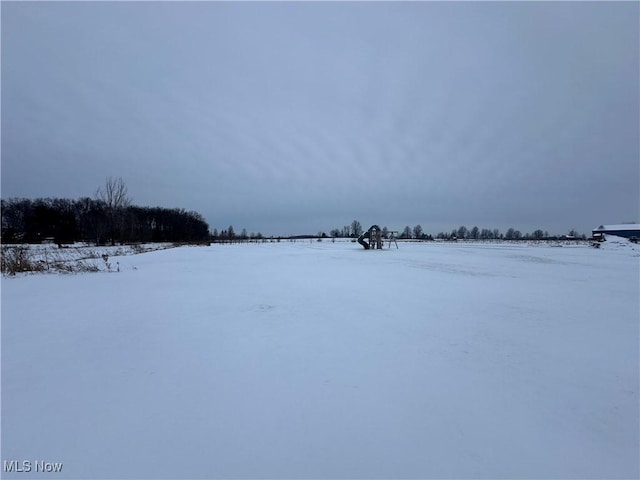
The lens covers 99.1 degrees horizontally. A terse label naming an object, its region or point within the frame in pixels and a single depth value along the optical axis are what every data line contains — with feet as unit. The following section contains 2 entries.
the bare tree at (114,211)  129.90
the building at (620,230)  196.13
